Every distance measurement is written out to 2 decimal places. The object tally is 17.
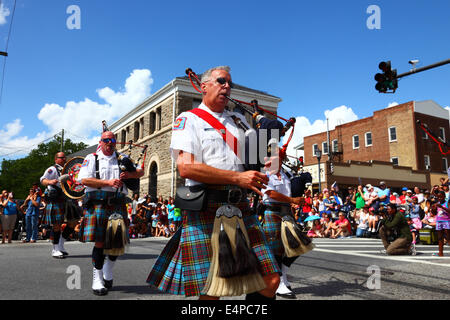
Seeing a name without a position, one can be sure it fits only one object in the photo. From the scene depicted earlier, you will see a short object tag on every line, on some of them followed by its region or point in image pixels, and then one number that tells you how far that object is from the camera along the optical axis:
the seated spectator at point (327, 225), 15.12
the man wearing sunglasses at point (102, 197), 4.27
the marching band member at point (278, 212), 4.18
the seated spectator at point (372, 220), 13.79
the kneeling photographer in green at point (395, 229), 8.32
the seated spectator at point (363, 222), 14.11
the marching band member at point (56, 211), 7.27
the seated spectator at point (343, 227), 14.90
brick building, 35.12
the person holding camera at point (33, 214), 12.39
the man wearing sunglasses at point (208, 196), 2.12
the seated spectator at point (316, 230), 15.46
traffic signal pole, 9.32
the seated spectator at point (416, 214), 11.99
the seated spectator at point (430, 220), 10.81
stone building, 25.00
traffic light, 10.98
